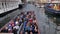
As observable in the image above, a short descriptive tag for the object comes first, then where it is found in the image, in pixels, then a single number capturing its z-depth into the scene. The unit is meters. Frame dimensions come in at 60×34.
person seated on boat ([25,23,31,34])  4.57
